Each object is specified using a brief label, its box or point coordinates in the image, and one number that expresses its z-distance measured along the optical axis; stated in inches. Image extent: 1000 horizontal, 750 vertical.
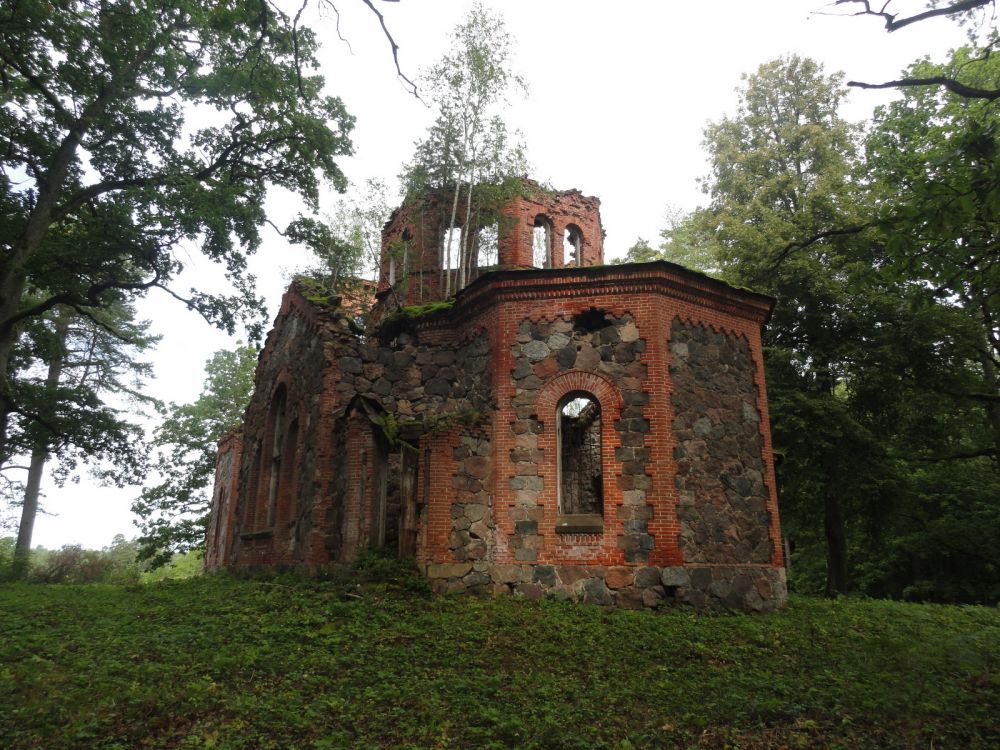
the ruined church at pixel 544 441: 433.1
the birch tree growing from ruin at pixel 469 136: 700.0
